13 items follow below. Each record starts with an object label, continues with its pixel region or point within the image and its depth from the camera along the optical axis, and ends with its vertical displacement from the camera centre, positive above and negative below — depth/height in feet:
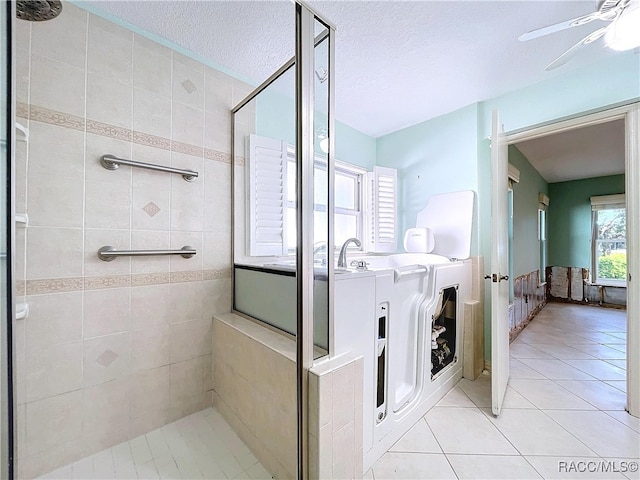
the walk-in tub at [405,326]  4.20 -1.57
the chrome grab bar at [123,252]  4.58 -0.25
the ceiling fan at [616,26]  3.75 +3.19
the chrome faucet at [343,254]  5.15 -0.27
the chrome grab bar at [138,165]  4.60 +1.33
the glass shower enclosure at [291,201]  3.63 +0.72
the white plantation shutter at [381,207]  9.36 +1.17
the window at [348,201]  9.11 +1.39
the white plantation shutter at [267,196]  6.24 +1.03
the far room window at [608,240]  15.47 +0.15
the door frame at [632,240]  5.64 +0.06
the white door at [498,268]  5.52 -0.58
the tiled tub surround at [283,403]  3.34 -2.39
